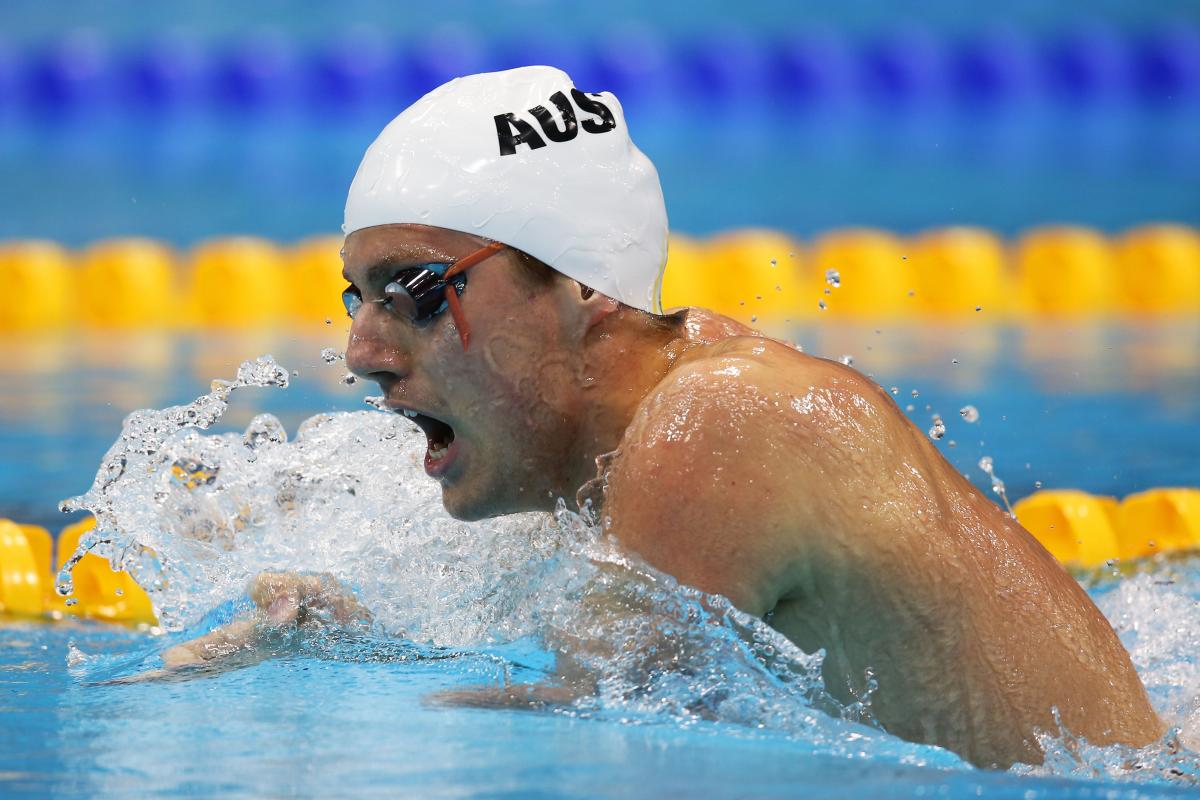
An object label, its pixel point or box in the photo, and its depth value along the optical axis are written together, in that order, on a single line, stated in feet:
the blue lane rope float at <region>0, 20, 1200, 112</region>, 87.61
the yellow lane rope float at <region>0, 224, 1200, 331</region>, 48.39
